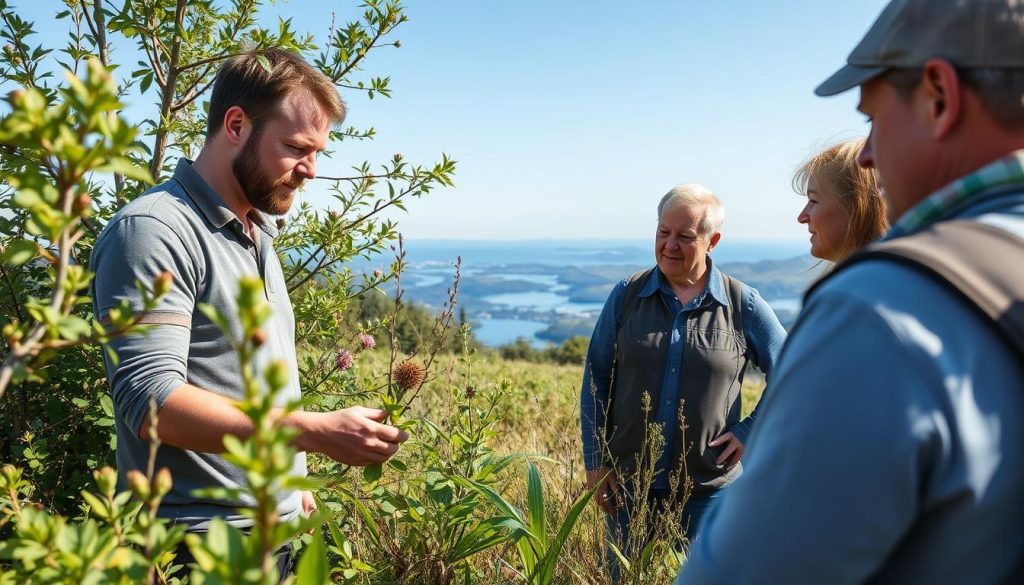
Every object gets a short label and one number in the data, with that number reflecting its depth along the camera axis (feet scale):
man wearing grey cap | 2.43
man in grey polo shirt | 5.18
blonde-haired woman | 8.38
